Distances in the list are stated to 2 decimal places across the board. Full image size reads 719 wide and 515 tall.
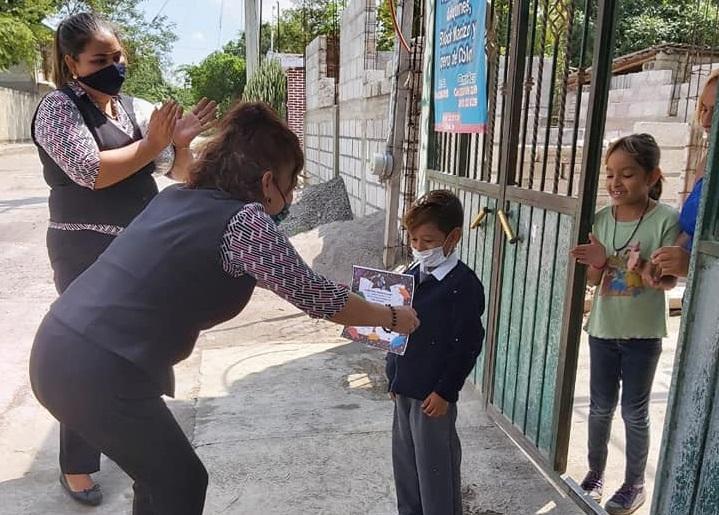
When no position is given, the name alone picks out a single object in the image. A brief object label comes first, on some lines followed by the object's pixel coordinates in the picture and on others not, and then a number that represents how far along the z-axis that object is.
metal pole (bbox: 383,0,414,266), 5.64
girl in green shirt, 2.37
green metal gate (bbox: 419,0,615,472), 2.50
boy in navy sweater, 2.13
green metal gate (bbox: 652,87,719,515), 1.77
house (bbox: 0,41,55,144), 29.42
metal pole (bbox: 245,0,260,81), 15.86
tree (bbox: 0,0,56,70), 21.91
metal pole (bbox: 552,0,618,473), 2.34
